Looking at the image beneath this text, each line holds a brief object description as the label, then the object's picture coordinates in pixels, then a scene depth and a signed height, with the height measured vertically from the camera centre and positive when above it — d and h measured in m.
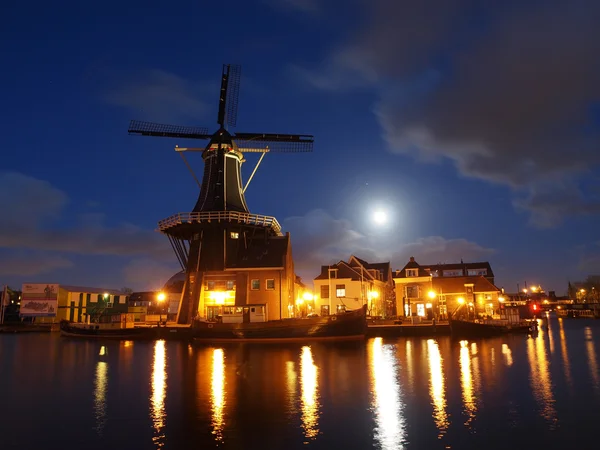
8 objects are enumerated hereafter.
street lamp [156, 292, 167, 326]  64.22 +3.14
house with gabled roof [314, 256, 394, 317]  67.12 +3.92
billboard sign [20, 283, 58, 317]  77.81 +3.32
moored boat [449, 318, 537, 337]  52.62 -1.84
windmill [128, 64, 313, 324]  54.72 +10.53
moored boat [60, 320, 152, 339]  55.25 -1.52
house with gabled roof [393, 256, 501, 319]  73.69 +3.22
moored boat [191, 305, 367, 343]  47.06 -1.41
